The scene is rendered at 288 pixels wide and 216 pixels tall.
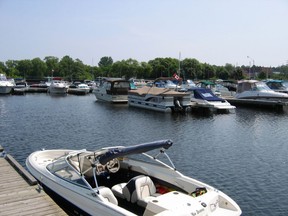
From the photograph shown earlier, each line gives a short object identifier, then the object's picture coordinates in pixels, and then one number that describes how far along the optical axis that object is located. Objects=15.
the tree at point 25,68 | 129.38
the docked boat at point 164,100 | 38.78
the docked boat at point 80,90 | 68.53
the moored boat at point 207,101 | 39.22
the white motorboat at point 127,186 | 7.85
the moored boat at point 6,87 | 62.31
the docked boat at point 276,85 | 54.38
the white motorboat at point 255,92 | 43.31
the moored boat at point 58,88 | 68.99
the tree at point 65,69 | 132.36
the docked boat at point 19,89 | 64.56
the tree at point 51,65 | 131.88
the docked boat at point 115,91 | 49.22
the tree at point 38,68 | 128.75
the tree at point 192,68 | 135.25
